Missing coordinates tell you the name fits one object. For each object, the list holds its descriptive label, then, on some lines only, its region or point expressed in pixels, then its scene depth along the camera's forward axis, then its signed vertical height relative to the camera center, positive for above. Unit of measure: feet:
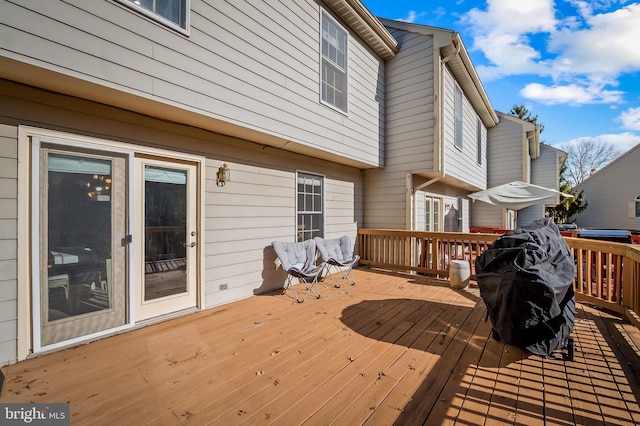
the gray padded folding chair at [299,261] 13.86 -2.77
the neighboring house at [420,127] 19.35 +6.58
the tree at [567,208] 53.11 +1.08
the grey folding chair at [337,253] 16.63 -2.59
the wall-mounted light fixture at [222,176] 13.04 +1.69
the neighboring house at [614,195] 48.28 +3.40
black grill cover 8.09 -2.40
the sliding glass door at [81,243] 8.64 -1.09
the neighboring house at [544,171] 39.22 +6.19
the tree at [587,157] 85.46 +17.91
